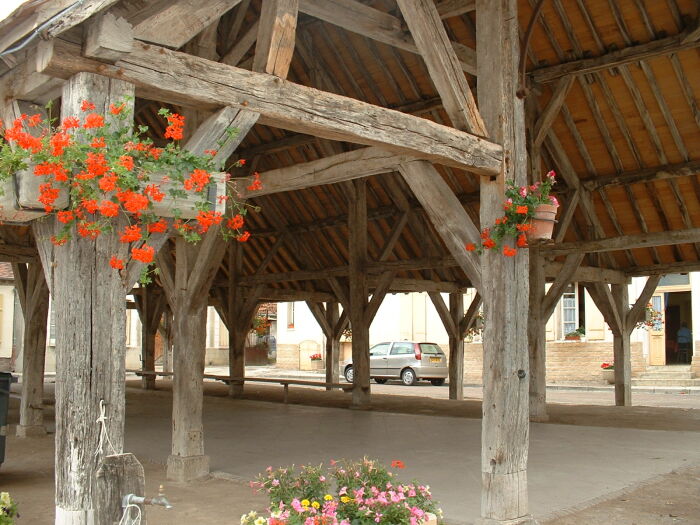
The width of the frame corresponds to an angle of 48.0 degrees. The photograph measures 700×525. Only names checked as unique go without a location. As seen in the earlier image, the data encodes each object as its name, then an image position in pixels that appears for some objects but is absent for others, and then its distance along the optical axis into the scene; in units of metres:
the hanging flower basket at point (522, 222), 5.29
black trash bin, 6.72
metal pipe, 3.30
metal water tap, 3.33
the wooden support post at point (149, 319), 17.32
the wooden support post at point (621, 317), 13.15
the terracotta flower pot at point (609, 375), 19.50
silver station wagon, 20.19
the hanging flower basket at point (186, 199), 3.53
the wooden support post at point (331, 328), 17.20
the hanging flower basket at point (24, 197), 3.36
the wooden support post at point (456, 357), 14.66
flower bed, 3.62
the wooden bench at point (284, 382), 13.03
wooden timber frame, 3.54
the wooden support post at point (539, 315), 10.68
